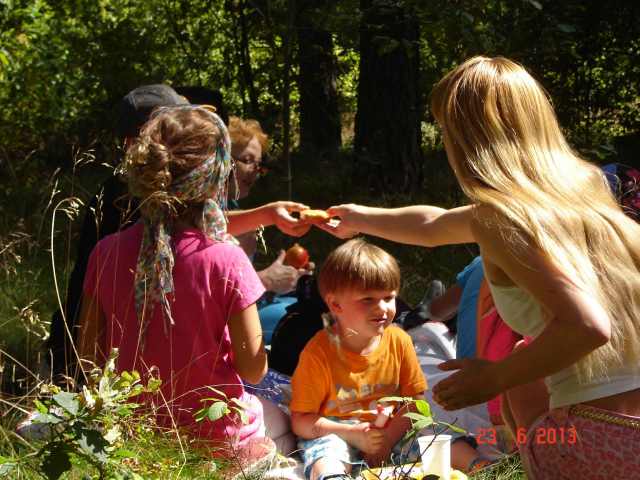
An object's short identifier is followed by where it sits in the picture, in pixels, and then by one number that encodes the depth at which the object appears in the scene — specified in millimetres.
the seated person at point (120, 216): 3959
